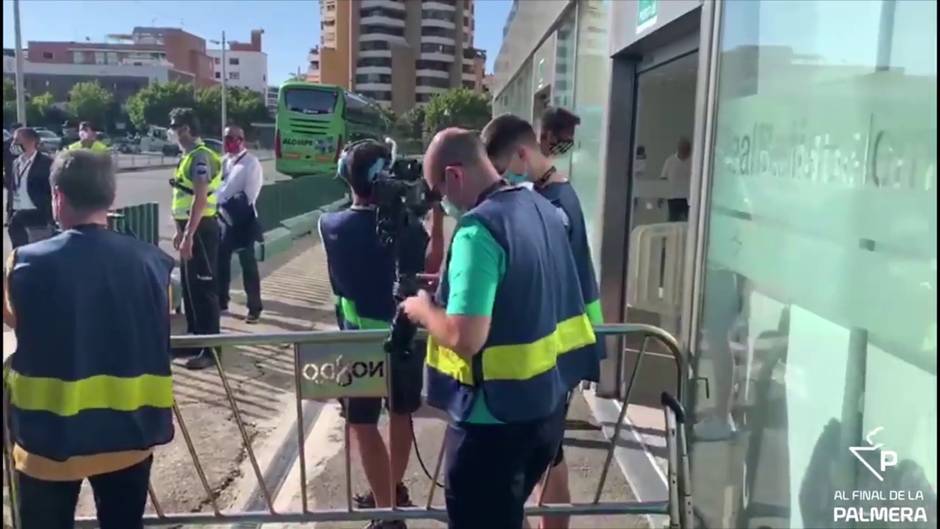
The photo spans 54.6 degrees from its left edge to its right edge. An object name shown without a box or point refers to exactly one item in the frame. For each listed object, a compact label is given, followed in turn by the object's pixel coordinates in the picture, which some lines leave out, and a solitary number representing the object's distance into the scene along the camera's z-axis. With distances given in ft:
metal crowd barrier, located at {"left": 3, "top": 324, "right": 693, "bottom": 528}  12.11
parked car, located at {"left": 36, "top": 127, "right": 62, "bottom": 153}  130.78
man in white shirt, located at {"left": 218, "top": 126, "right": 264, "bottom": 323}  27.58
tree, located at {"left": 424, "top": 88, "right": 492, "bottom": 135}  281.09
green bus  98.68
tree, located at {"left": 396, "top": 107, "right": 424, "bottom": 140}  297.12
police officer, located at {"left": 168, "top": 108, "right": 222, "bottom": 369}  23.27
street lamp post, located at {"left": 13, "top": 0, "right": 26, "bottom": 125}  59.98
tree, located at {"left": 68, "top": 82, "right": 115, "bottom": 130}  217.56
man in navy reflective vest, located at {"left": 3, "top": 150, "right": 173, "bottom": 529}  9.02
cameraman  13.17
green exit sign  16.60
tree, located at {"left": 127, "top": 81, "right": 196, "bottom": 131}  250.57
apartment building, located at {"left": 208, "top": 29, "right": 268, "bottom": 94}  462.19
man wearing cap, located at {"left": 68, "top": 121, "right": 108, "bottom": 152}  33.01
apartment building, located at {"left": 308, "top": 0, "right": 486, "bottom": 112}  379.55
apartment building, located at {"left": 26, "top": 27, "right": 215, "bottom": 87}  313.73
